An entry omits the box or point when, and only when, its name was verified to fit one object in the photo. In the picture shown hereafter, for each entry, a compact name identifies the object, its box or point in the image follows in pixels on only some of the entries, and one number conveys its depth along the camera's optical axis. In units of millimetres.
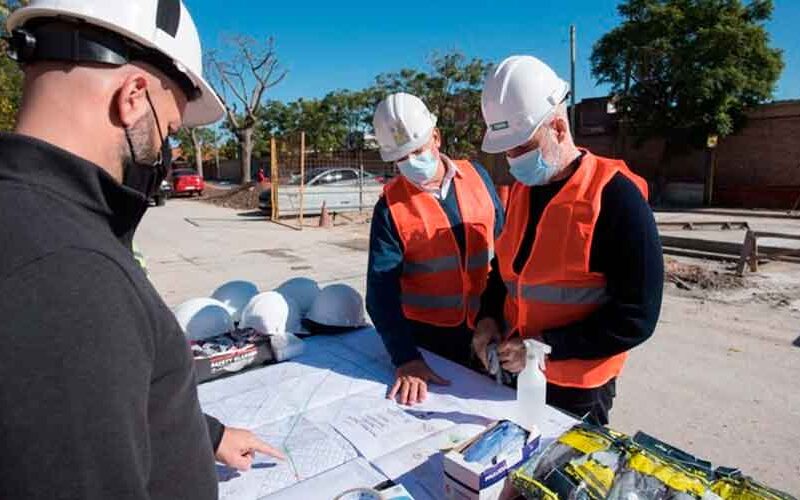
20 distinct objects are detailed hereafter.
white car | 15359
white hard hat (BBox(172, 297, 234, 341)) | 2236
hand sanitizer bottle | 1556
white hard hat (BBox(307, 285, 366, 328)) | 2500
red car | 25281
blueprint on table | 1388
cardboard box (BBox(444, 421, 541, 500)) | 1145
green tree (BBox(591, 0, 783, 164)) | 16906
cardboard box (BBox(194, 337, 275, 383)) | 1978
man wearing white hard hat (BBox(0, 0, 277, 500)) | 565
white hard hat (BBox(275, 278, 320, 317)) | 2684
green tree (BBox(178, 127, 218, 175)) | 37438
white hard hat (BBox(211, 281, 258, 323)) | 2658
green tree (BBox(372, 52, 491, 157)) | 26109
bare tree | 28172
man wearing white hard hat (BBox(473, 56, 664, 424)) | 1586
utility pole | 19156
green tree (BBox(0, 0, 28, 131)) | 8586
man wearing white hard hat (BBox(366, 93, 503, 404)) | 2158
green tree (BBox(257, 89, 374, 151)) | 38119
